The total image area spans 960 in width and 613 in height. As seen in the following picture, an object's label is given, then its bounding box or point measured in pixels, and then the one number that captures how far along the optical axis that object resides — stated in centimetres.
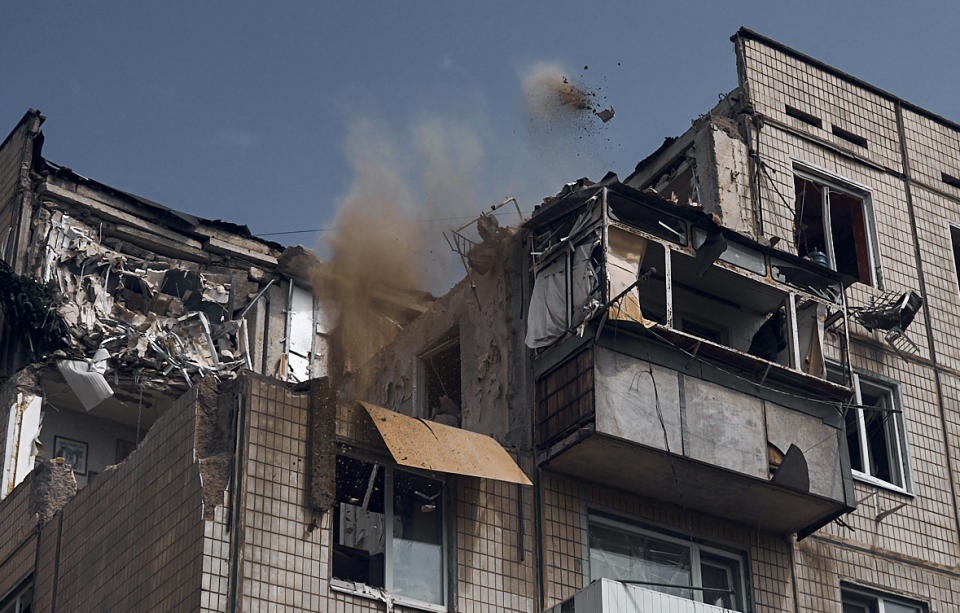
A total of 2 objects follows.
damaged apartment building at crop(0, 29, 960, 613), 1903
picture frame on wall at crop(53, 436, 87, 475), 3116
